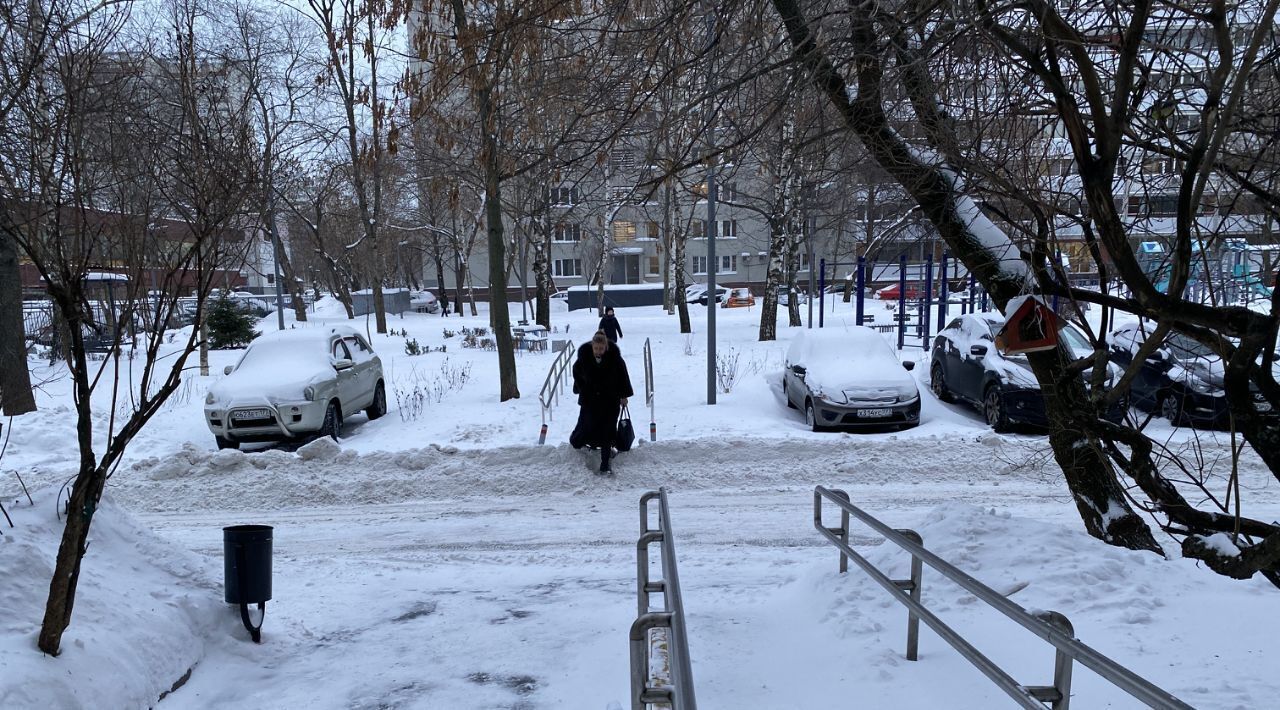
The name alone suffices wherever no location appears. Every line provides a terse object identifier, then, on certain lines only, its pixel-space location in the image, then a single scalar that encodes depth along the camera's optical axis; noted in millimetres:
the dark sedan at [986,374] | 11367
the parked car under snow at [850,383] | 11461
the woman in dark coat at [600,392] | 9594
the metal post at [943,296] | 20062
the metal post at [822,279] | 21094
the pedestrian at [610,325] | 18880
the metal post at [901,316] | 19506
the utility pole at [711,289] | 12342
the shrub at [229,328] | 24844
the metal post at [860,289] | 19955
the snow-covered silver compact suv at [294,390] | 11070
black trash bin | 4945
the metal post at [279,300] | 22375
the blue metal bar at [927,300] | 19570
